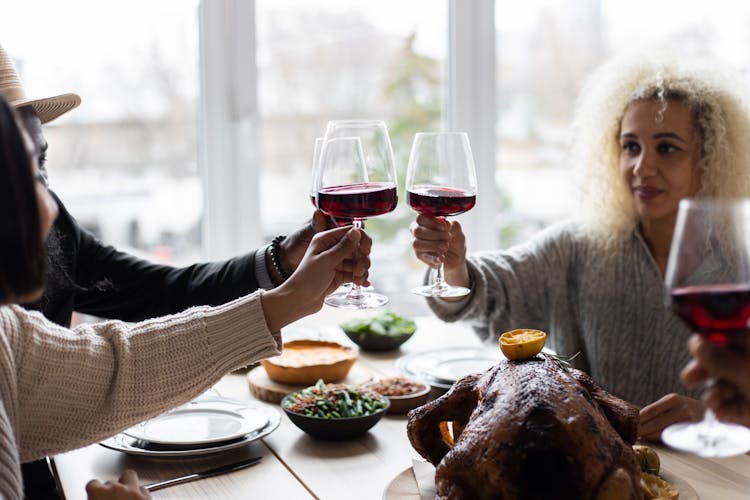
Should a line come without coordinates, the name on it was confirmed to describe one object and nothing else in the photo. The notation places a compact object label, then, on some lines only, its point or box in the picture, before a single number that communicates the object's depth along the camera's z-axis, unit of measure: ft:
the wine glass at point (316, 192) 4.98
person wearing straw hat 5.83
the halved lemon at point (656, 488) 4.11
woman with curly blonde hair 7.23
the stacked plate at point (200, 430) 4.96
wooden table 4.59
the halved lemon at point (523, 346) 4.35
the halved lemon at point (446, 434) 4.52
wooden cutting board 6.08
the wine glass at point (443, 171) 5.25
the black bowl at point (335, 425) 5.16
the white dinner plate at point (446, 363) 6.26
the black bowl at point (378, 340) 7.24
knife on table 4.62
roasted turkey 3.63
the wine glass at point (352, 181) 4.81
